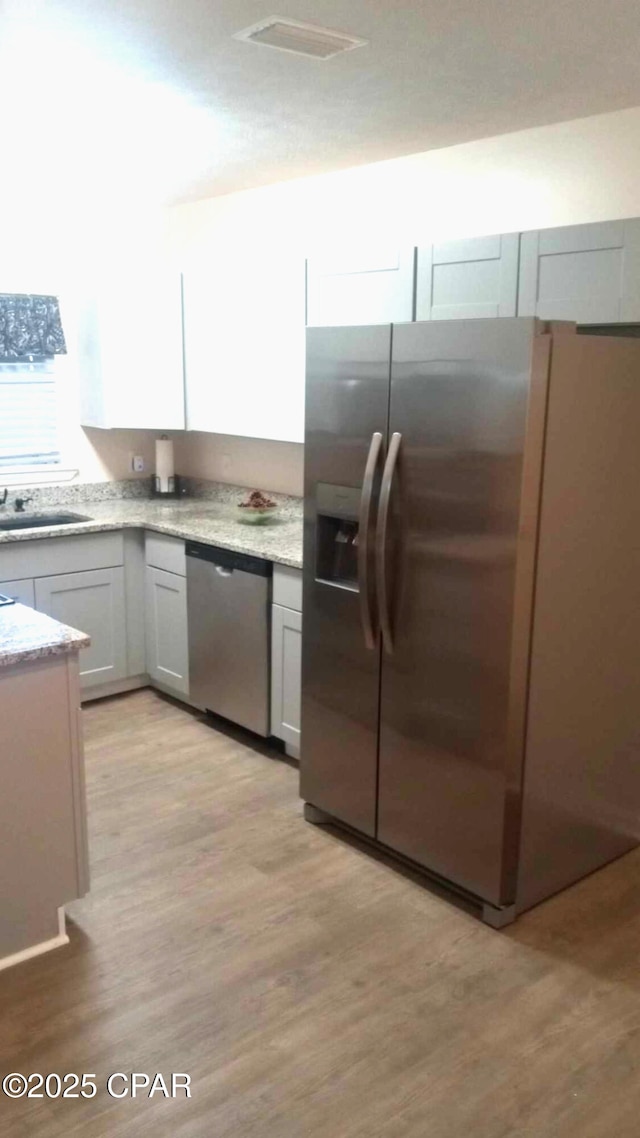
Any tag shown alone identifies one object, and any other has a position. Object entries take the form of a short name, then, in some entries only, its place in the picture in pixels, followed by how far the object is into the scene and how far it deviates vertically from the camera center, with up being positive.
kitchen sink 4.41 -0.71
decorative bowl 4.16 -0.62
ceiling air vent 2.22 +0.85
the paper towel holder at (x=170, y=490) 5.02 -0.62
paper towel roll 4.96 -0.48
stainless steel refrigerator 2.48 -0.62
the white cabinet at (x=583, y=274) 2.72 +0.34
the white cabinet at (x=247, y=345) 3.82 +0.14
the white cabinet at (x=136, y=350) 4.39 +0.12
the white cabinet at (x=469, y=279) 3.01 +0.35
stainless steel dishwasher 3.72 -1.07
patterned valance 4.39 +0.22
